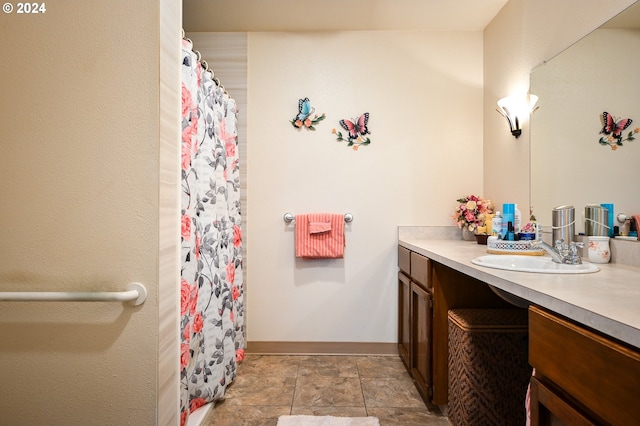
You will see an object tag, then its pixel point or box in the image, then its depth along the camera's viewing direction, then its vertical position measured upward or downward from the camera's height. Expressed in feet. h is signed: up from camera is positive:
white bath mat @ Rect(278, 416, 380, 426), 5.46 -3.34
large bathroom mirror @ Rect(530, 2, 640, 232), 4.35 +1.33
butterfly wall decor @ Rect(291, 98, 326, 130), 8.34 +2.31
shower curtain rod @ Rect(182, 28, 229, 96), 5.49 +2.50
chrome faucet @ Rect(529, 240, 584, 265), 4.36 -0.52
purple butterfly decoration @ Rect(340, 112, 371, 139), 8.34 +2.09
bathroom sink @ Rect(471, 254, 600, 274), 3.81 -0.67
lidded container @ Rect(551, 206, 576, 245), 5.01 -0.16
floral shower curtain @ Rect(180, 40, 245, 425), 4.90 -0.46
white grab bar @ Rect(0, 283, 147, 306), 2.78 -0.68
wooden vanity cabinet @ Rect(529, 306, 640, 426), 1.98 -1.08
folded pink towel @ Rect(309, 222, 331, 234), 7.97 -0.35
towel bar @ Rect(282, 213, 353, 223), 8.23 -0.11
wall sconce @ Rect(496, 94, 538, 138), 6.51 +2.00
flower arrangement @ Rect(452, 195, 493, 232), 7.68 +0.01
